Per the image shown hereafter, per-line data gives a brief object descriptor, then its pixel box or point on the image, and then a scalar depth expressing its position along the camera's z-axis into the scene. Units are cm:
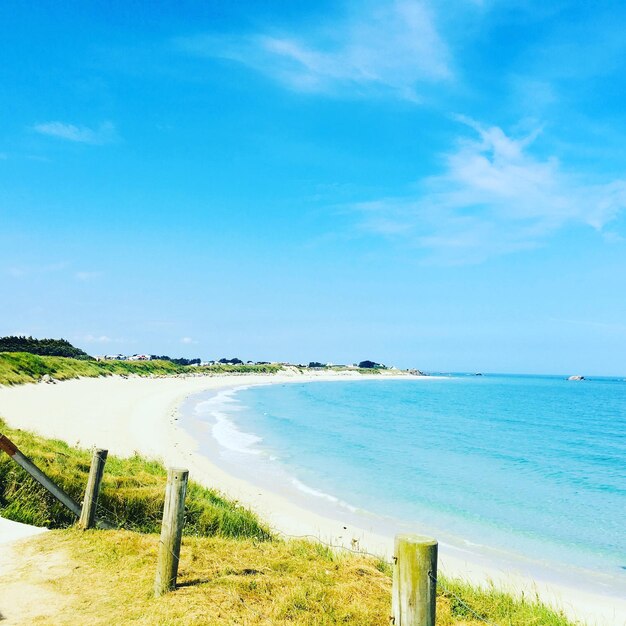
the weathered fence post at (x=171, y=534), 566
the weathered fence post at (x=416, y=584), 347
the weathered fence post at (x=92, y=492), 766
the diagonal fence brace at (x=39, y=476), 708
